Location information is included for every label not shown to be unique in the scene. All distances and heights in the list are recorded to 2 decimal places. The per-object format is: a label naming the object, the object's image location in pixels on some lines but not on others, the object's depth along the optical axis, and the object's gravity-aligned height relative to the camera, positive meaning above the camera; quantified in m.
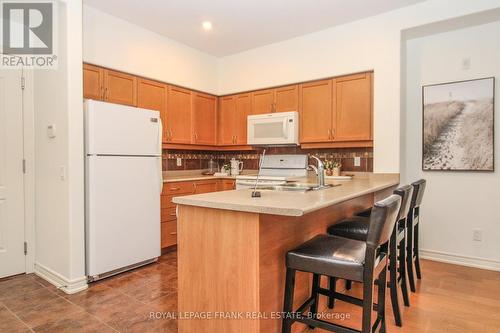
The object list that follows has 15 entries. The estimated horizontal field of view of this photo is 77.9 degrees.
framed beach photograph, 3.17 +0.38
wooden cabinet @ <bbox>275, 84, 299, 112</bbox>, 4.12 +0.86
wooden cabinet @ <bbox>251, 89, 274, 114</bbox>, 4.35 +0.86
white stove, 4.09 -0.12
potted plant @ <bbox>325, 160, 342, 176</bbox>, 3.87 -0.08
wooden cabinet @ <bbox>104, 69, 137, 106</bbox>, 3.45 +0.85
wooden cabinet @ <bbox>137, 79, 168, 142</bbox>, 3.78 +0.82
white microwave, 4.04 +0.44
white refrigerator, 2.77 -0.24
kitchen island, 1.57 -0.51
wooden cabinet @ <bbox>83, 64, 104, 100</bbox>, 3.25 +0.85
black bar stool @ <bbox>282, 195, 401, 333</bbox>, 1.45 -0.51
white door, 2.96 -0.14
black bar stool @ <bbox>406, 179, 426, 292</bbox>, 2.55 -0.60
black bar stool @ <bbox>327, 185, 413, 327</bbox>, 1.98 -0.53
